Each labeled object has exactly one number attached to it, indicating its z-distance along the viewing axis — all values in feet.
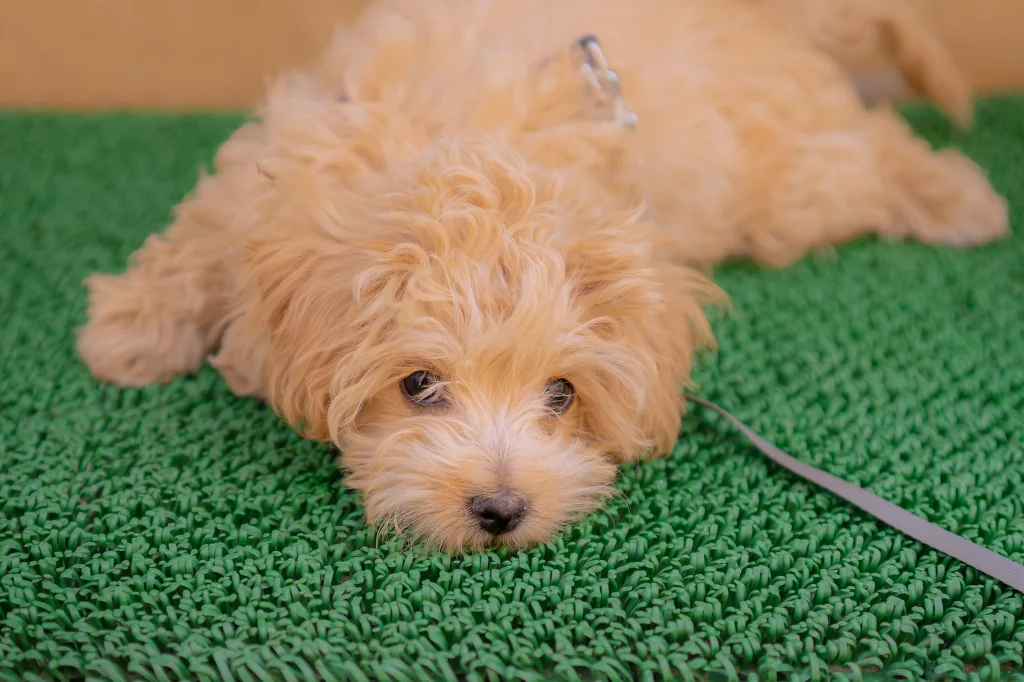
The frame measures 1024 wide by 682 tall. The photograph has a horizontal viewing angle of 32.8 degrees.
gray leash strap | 1.66
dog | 1.67
